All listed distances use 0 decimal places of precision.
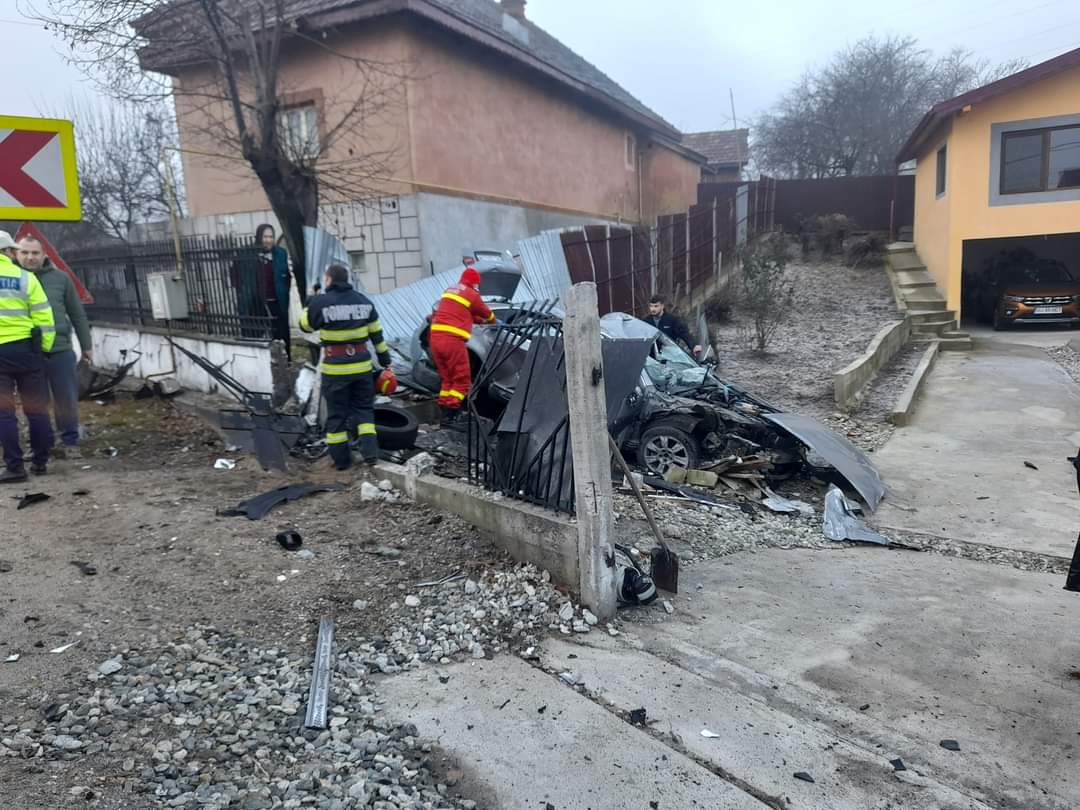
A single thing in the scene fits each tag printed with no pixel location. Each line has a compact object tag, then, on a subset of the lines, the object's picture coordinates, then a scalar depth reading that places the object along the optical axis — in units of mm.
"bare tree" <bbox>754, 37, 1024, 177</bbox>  32188
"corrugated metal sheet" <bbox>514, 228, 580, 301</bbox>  11141
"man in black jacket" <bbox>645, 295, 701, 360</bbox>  8898
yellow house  14453
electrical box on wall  9086
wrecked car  6746
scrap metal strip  2924
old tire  6648
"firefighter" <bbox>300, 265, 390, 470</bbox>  6230
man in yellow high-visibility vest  5723
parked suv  15148
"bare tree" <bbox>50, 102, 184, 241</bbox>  21031
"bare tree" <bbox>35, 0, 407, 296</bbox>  8945
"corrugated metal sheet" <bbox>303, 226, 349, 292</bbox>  9508
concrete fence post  3699
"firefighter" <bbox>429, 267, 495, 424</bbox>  7352
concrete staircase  14203
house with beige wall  11469
